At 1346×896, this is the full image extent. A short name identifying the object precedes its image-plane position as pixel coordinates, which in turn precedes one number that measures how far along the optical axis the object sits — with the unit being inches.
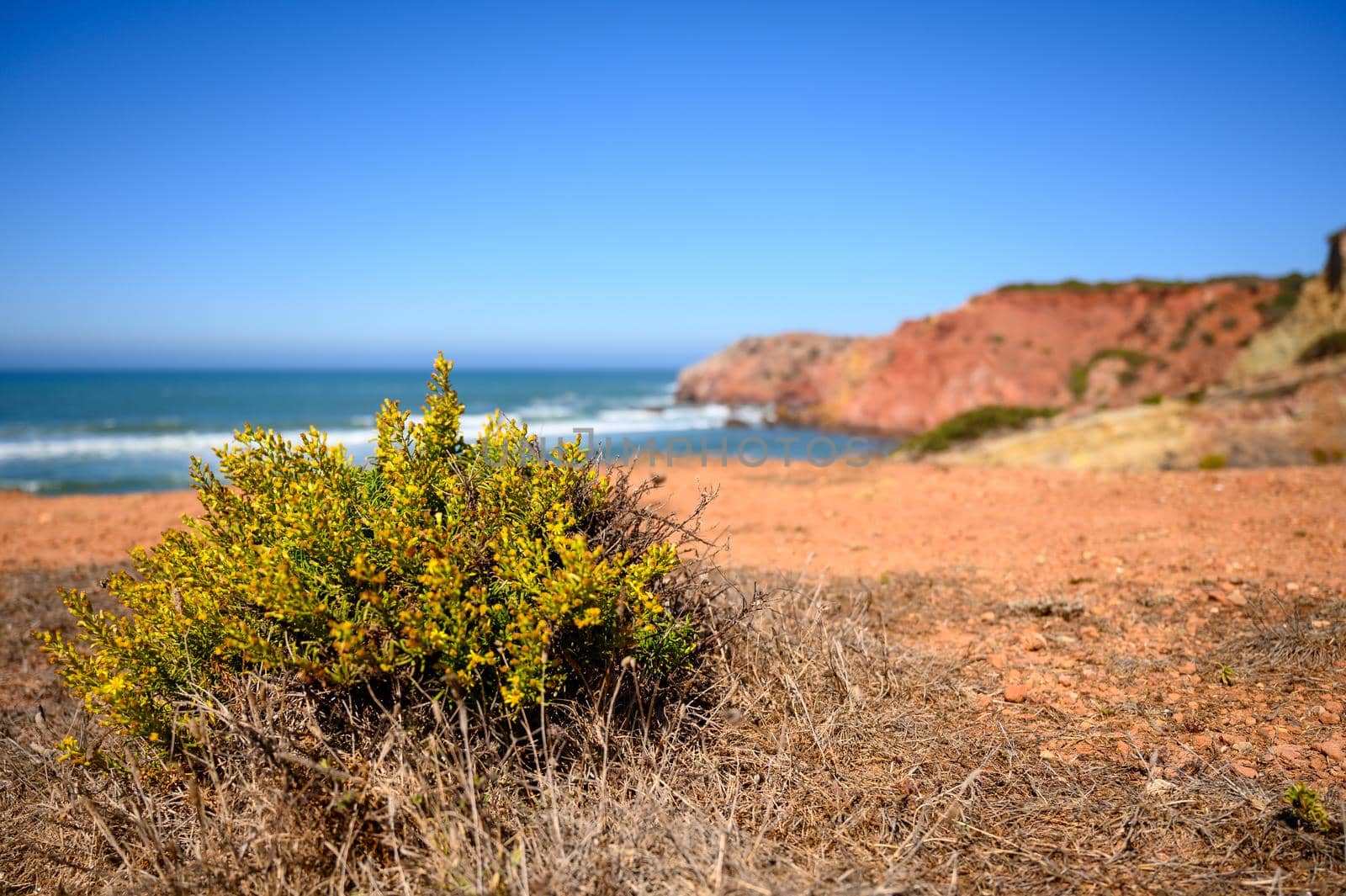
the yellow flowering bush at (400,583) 88.8
